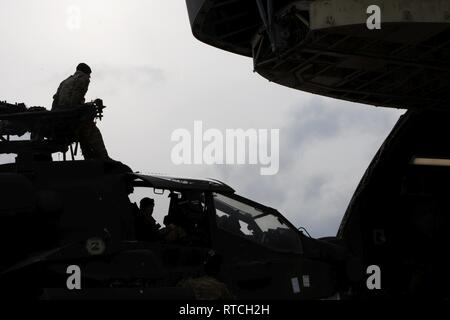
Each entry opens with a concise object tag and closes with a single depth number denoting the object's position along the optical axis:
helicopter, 9.12
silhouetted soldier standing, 11.55
